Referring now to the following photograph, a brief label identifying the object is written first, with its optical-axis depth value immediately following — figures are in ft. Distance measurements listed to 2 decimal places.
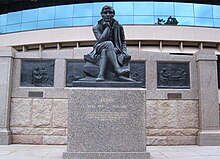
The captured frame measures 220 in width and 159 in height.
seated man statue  23.31
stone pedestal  21.09
